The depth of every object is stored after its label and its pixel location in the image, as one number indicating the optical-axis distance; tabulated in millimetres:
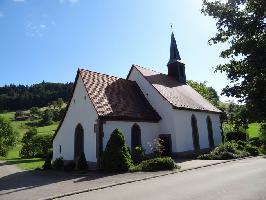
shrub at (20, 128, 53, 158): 48750
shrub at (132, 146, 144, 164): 24375
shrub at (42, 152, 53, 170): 25469
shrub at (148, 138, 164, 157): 25931
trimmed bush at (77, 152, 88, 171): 22562
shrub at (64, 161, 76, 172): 23298
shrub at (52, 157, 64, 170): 24969
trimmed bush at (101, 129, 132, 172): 20438
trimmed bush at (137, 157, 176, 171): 19938
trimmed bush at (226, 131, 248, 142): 43625
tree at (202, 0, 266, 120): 9102
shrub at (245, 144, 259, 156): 28550
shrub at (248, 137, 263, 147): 35344
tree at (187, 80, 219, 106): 60375
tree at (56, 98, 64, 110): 125788
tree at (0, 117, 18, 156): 56591
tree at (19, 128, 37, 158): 49800
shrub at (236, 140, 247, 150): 30959
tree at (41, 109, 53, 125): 107169
